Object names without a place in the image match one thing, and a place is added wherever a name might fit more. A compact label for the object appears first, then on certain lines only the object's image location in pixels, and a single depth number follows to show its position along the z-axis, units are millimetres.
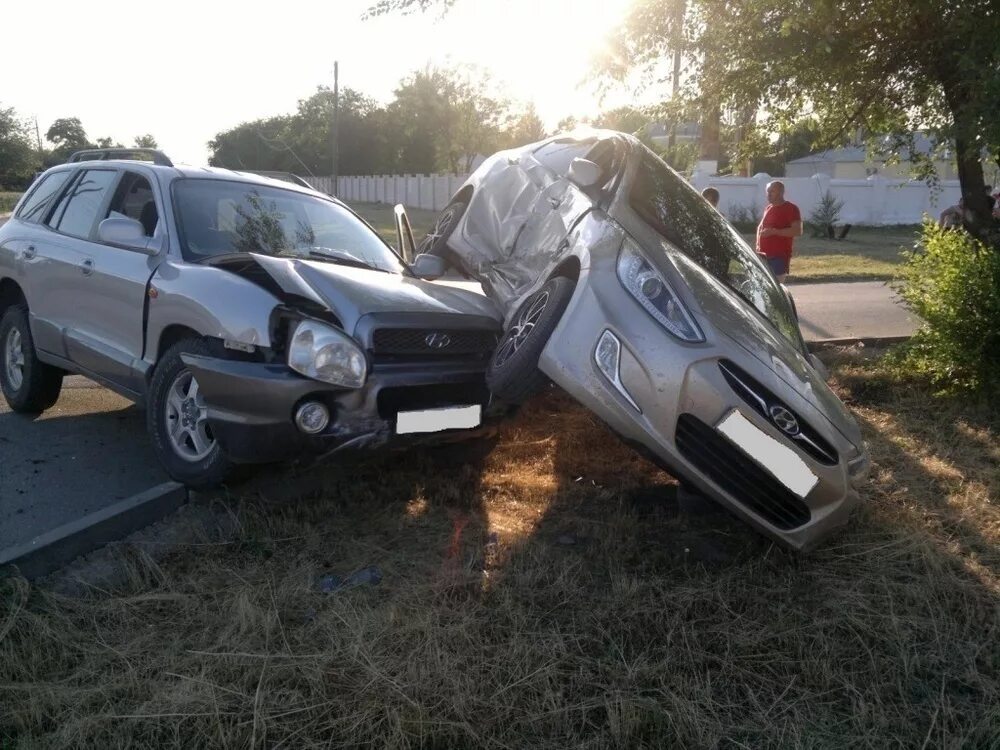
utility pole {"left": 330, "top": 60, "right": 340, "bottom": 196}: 37031
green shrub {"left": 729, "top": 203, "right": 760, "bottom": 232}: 26000
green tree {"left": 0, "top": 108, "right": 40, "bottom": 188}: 69750
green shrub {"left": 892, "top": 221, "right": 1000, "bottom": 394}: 6242
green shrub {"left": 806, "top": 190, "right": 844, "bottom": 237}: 25625
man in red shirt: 10312
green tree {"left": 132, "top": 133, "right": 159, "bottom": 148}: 69069
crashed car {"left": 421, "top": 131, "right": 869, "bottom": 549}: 3719
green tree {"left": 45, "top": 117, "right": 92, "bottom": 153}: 84788
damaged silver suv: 3971
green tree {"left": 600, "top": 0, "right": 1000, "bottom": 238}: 5844
